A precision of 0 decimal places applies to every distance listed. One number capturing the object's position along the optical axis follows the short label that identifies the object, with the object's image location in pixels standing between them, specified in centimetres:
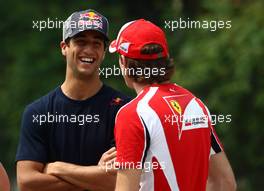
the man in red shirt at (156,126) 948
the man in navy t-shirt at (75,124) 1145
